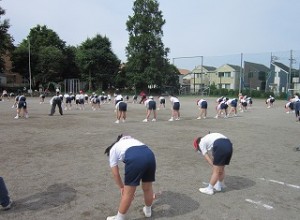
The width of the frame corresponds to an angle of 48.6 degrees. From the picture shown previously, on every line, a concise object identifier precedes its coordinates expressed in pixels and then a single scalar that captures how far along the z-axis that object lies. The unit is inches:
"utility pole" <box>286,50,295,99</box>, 1948.8
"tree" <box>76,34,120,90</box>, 2169.0
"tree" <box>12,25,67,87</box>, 2135.8
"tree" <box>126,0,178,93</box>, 2116.1
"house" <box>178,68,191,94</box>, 2251.5
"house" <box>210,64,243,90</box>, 2464.3
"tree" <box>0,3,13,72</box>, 1786.4
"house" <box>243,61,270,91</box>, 2338.8
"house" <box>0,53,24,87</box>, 2503.1
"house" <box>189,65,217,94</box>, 2241.6
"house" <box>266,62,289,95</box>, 2287.2
